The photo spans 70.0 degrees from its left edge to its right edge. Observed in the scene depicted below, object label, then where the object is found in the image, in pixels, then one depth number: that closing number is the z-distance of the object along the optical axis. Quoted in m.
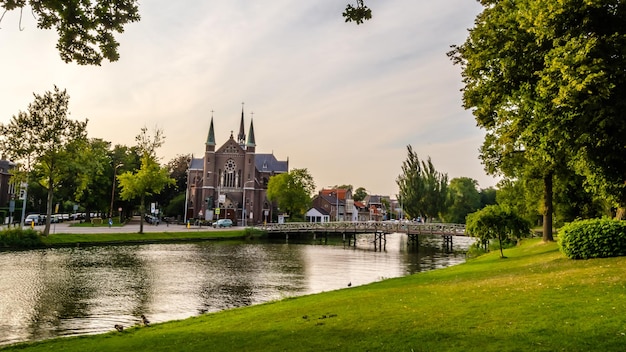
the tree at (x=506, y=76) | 17.12
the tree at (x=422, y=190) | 88.75
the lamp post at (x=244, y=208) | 86.57
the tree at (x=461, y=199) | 99.25
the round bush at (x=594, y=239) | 16.64
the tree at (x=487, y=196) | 137.77
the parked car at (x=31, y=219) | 57.72
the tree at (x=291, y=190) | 83.25
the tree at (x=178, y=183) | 97.89
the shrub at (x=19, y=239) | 36.62
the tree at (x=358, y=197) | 196.75
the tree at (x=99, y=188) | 72.38
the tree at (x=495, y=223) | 26.78
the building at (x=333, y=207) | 110.19
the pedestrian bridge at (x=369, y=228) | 55.97
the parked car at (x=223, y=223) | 74.61
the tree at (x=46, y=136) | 39.19
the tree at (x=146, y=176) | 52.78
